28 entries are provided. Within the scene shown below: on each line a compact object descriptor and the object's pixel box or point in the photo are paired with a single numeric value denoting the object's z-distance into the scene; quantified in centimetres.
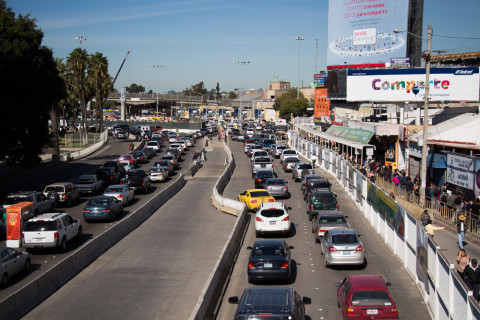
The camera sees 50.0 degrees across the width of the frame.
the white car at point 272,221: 2489
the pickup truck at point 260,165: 4616
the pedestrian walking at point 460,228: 1988
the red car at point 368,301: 1305
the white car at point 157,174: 4522
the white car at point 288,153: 5298
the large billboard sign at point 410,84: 5022
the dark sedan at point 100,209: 2844
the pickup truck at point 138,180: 3888
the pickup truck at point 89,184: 3734
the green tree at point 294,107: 12494
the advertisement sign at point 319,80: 8950
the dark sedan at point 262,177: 3959
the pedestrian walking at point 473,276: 1423
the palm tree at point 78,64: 8225
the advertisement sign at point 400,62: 5956
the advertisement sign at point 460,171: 2622
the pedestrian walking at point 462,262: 1524
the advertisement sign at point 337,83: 7419
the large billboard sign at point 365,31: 7100
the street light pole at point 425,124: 2428
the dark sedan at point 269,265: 1758
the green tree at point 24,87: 3909
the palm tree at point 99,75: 8825
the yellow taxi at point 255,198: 3119
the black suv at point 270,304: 1109
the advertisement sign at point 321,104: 8380
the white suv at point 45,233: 2194
